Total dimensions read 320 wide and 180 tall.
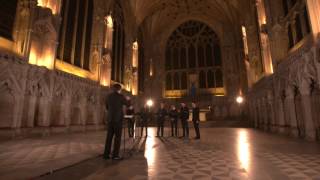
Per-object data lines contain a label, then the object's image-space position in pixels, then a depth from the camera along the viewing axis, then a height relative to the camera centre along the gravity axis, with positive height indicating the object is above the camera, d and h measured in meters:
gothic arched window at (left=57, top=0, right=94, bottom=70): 14.12 +6.73
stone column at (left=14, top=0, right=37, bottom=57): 10.12 +4.97
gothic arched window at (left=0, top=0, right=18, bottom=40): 9.81 +5.29
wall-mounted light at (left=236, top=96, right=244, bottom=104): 24.26 +2.03
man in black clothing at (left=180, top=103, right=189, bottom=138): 9.84 +0.02
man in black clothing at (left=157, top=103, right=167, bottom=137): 10.43 -0.03
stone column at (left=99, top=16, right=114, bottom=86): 17.67 +5.41
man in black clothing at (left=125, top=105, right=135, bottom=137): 8.53 +0.21
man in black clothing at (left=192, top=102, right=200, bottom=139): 9.06 +0.06
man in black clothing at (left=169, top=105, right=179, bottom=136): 10.29 +0.05
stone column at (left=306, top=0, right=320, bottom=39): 8.04 +4.33
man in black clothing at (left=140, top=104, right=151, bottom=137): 8.65 -0.02
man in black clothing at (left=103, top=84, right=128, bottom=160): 4.68 -0.08
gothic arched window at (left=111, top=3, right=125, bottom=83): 20.83 +8.06
